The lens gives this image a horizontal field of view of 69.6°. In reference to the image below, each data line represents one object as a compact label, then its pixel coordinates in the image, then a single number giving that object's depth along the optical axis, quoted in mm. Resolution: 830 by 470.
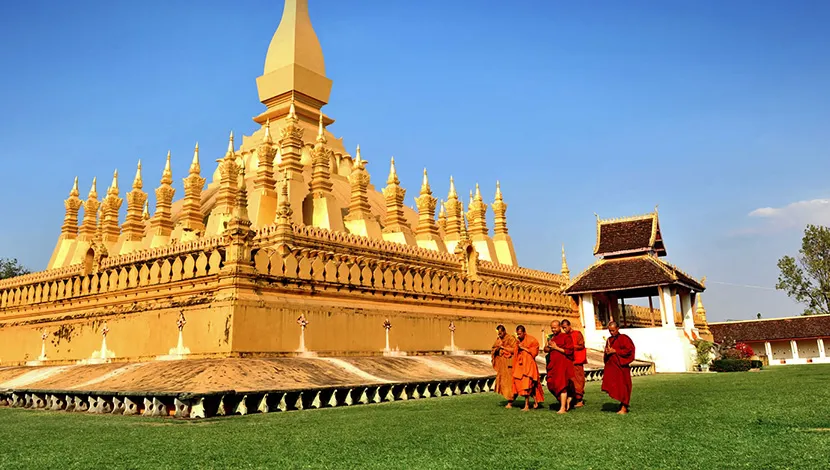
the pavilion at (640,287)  23000
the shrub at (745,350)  24733
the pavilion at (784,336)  35709
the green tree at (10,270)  42812
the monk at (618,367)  8648
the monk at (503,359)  10086
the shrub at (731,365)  22531
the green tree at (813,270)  45438
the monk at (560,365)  8953
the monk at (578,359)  9297
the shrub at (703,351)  23000
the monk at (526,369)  9492
